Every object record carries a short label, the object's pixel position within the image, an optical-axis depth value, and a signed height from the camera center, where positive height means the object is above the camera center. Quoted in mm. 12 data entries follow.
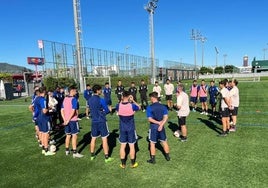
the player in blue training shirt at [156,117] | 5118 -994
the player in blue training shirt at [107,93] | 11485 -756
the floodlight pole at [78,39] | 23377 +5030
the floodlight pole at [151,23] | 34376 +9506
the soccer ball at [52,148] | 6342 -2129
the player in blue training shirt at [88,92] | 10677 -632
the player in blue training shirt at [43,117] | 5900 -1083
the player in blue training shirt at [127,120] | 5032 -1039
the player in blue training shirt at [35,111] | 6093 -890
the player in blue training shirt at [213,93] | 10515 -865
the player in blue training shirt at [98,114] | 5355 -908
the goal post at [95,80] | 27166 +38
